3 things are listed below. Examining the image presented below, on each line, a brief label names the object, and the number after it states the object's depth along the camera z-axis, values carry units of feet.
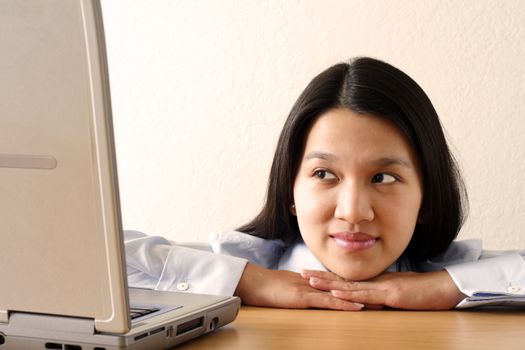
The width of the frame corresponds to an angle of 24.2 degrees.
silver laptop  2.67
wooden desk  3.08
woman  3.80
